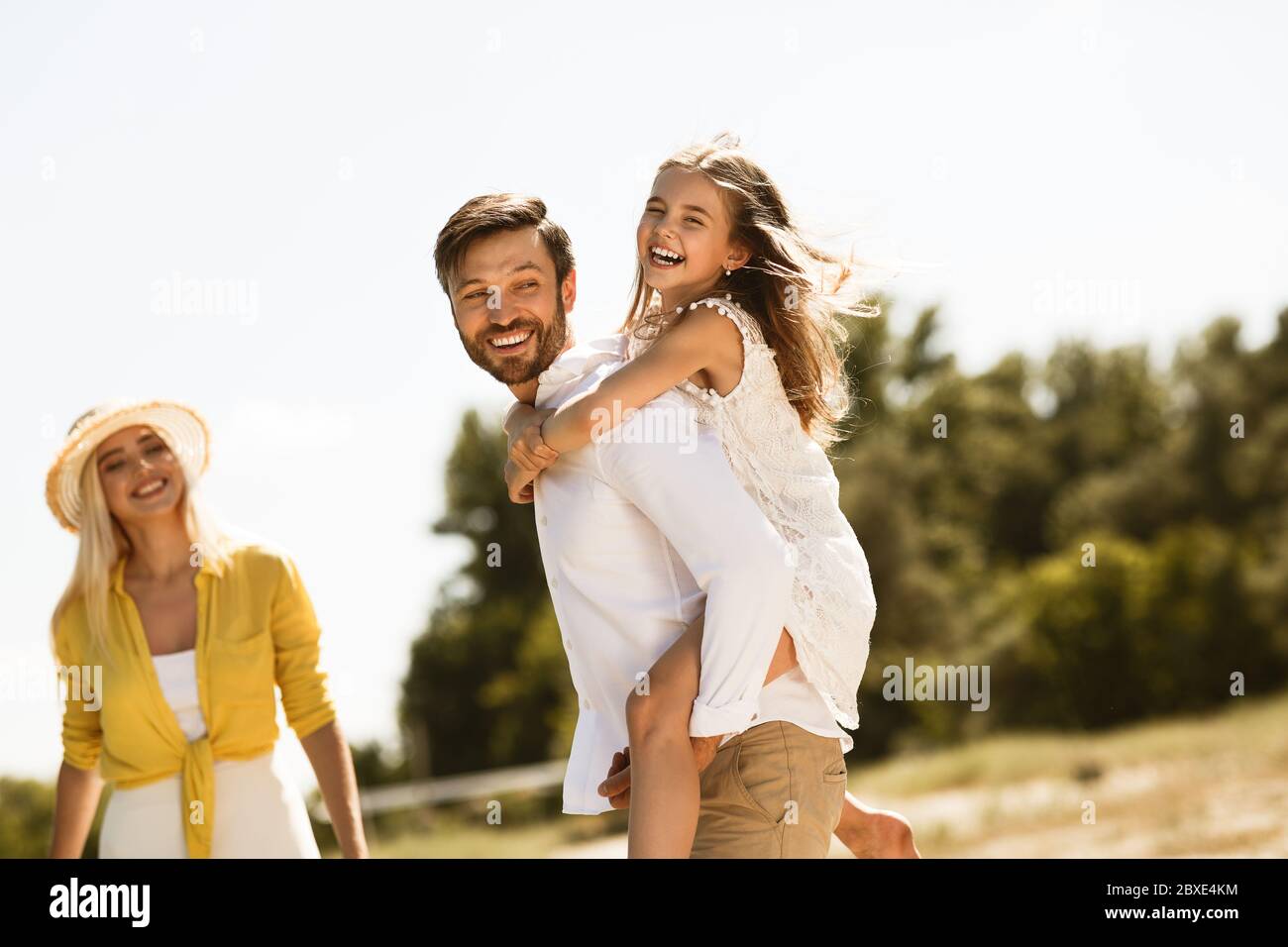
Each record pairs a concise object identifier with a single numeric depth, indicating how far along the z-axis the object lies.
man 2.81
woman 4.13
